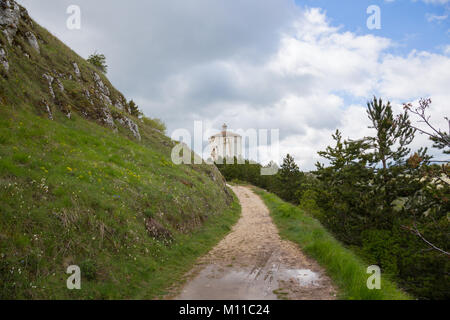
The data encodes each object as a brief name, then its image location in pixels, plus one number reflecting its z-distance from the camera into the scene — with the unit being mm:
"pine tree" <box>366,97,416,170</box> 18672
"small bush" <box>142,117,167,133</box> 57434
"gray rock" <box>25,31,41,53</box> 19708
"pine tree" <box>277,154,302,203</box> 46156
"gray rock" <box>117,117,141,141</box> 25022
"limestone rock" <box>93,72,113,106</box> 28405
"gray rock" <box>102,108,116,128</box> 22291
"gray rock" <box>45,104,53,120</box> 15811
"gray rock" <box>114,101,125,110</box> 31591
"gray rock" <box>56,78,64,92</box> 19762
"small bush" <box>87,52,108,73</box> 39984
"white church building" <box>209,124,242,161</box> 100625
